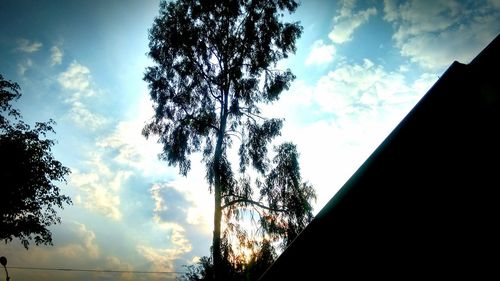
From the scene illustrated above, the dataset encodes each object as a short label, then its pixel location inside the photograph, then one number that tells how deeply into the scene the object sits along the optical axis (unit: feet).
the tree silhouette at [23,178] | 46.78
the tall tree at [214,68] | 36.27
